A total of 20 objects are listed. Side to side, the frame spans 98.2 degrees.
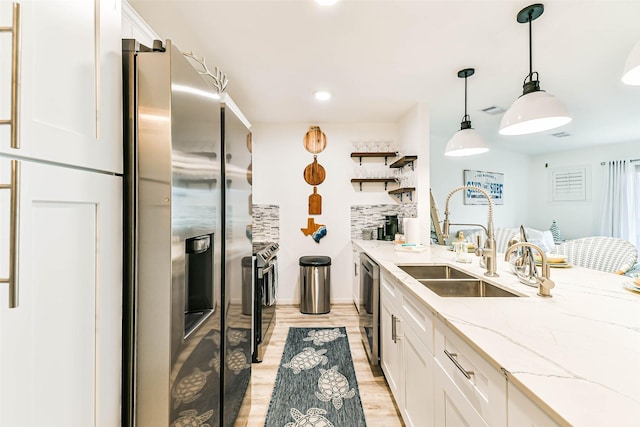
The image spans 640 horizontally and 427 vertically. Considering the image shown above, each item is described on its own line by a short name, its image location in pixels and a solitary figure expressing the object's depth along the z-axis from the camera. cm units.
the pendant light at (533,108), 149
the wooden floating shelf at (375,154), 367
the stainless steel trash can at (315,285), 342
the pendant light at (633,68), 102
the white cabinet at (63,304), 54
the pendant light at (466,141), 228
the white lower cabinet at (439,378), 71
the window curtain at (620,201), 459
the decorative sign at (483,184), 498
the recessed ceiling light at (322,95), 281
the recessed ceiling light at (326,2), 154
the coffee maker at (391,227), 364
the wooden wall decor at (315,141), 383
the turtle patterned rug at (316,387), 171
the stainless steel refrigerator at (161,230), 87
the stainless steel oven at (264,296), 227
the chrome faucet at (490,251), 161
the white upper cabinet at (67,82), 55
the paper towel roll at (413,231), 285
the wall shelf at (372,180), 375
